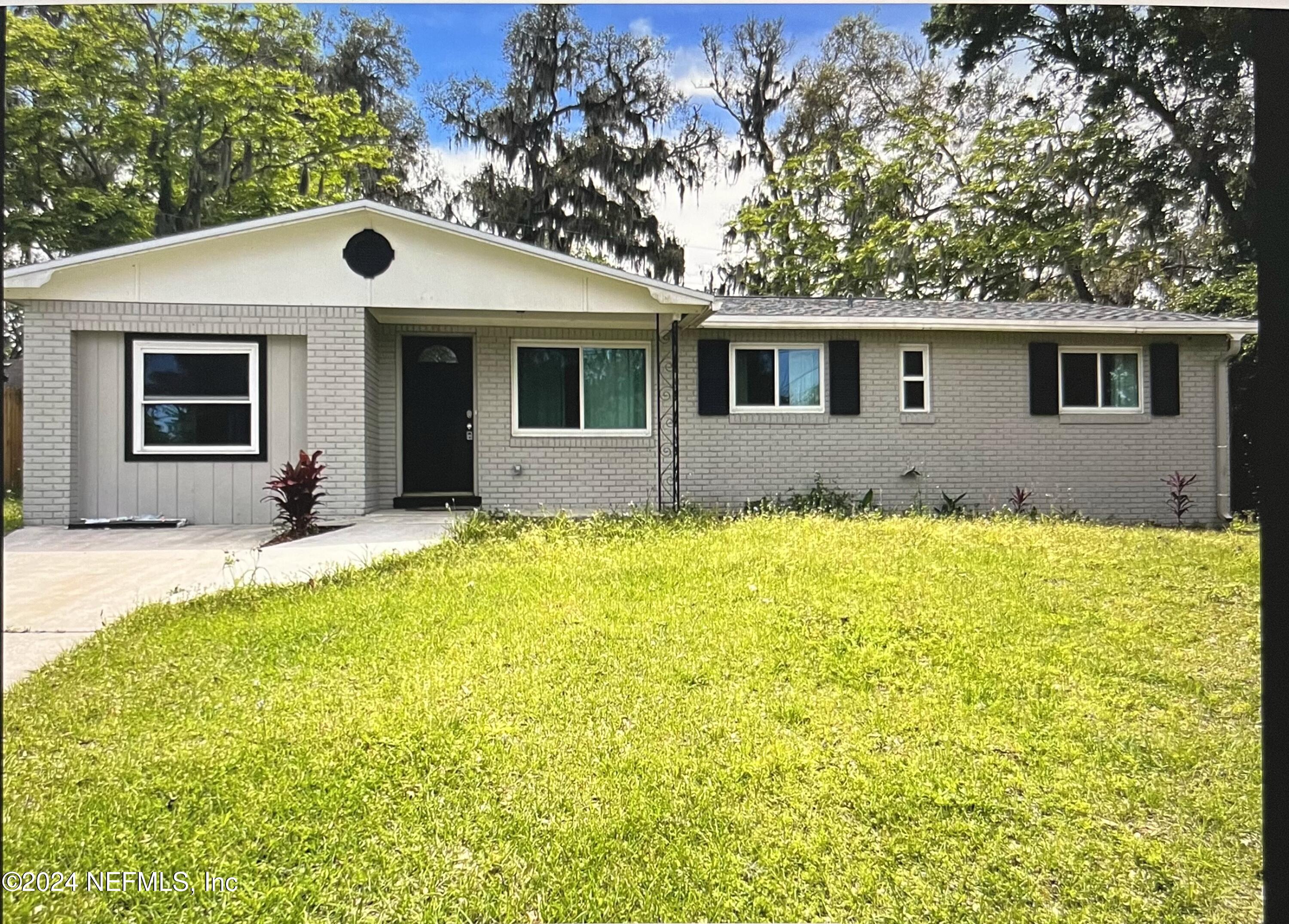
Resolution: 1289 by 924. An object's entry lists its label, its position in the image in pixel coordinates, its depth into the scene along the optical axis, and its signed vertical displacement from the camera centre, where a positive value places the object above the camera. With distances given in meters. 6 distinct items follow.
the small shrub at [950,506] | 9.00 -0.57
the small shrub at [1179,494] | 9.41 -0.43
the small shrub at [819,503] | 8.59 -0.50
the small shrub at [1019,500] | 9.28 -0.49
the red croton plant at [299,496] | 6.70 -0.27
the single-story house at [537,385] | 7.32 +1.05
